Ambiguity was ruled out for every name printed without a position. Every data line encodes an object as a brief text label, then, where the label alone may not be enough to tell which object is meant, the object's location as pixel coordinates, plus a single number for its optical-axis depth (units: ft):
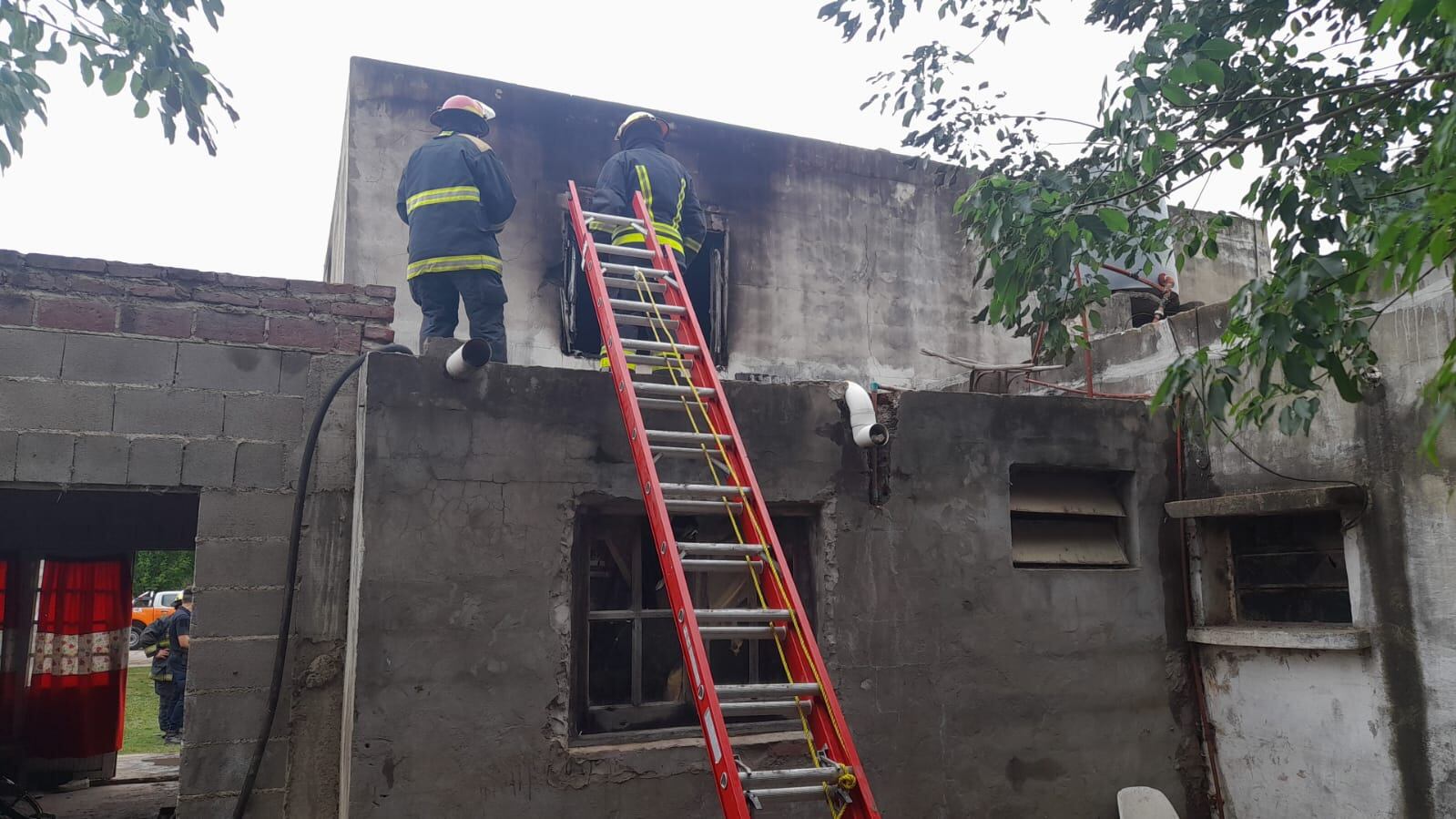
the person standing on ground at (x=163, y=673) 36.37
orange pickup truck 78.02
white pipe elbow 16.56
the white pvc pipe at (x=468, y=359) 14.80
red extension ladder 10.18
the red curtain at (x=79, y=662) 29.14
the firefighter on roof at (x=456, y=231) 17.34
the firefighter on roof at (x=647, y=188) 19.21
